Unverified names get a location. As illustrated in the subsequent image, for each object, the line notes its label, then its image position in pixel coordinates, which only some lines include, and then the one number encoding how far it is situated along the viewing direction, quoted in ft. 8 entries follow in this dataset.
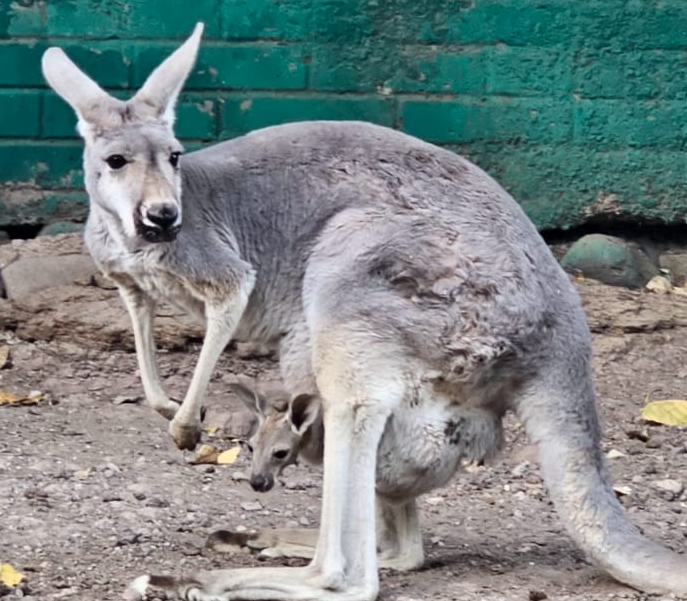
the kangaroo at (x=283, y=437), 13.61
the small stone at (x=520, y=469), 17.76
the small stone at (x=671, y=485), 17.07
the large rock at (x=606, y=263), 22.00
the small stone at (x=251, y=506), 16.37
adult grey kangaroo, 13.07
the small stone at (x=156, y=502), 16.15
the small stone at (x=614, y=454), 18.33
